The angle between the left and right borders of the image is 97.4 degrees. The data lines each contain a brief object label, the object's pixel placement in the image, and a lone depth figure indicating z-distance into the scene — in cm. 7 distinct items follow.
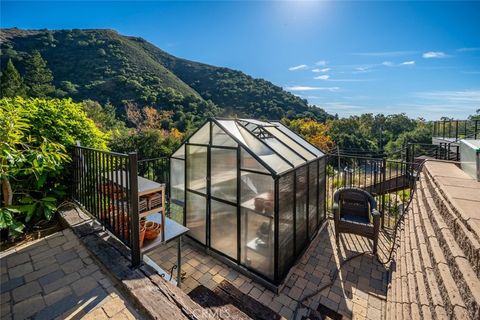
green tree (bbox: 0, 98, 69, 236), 201
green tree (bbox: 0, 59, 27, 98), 1812
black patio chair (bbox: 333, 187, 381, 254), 416
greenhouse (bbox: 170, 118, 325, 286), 336
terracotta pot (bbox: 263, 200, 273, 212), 326
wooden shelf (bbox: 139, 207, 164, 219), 211
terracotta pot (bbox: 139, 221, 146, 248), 218
